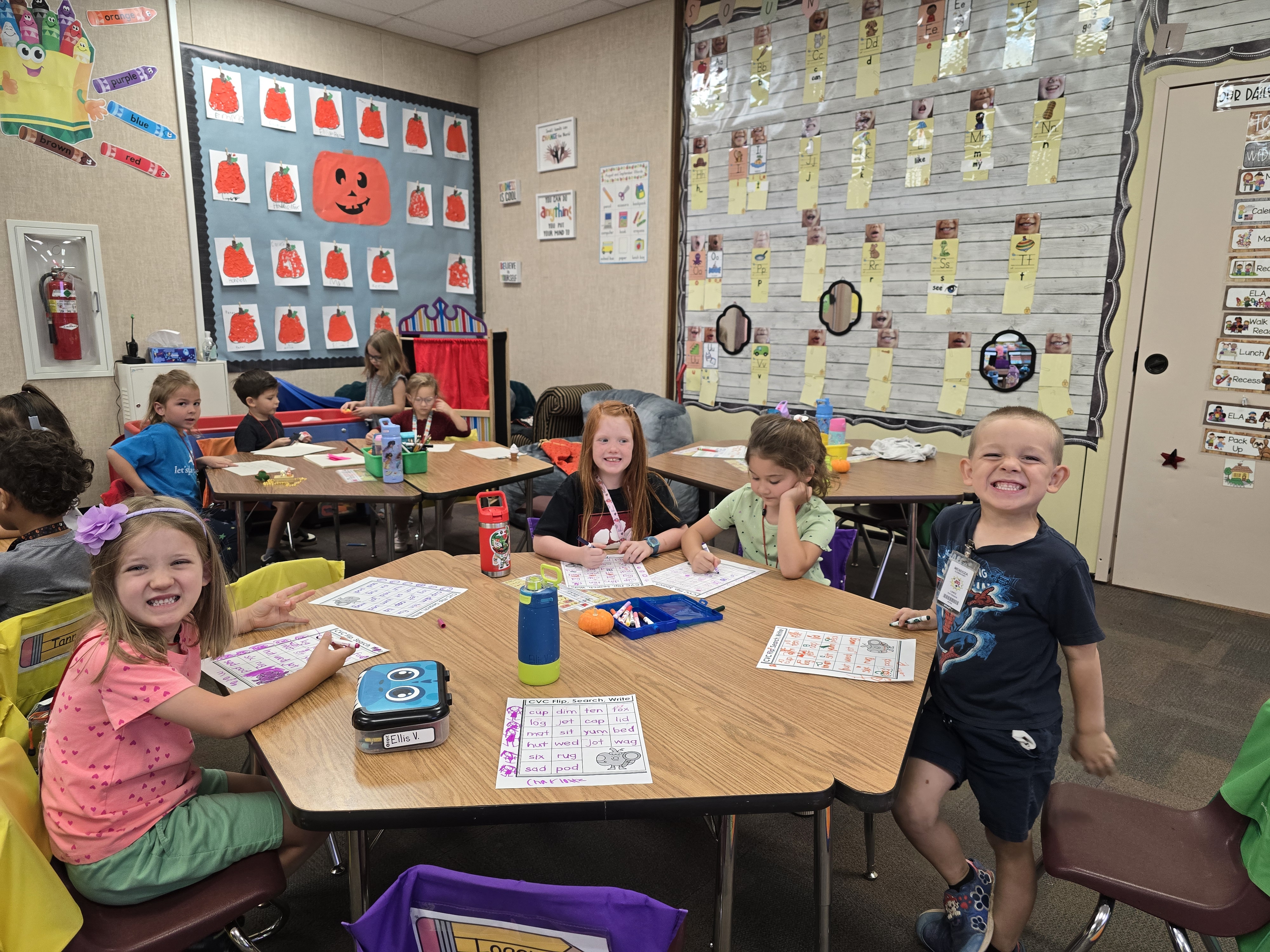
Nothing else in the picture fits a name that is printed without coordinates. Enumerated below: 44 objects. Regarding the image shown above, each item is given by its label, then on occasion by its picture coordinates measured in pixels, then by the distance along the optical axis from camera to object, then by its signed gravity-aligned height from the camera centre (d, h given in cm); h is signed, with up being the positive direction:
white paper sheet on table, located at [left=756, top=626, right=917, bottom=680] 148 -62
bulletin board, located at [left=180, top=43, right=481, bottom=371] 534 +92
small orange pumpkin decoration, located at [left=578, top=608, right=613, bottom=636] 163 -59
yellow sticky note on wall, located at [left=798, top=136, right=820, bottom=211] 472 +96
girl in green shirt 201 -43
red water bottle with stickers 197 -51
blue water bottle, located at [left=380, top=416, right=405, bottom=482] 327 -49
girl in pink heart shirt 121 -62
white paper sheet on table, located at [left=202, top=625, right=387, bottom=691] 141 -61
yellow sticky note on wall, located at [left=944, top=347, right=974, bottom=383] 432 -16
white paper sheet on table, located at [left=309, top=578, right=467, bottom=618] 177 -61
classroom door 352 -28
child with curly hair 189 -49
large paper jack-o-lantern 581 +104
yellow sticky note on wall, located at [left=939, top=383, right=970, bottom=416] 436 -34
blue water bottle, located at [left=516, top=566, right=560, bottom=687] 136 -52
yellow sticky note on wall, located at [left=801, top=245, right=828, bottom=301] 480 +37
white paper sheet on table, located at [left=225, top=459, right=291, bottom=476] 340 -59
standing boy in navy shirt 144 -63
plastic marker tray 165 -60
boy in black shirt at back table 412 -49
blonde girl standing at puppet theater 495 -27
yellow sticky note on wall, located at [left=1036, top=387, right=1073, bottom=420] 404 -34
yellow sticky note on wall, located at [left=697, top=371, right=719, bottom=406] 545 -36
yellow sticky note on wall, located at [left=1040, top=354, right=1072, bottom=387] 400 -17
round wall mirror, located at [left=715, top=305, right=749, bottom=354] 524 +3
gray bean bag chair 448 -59
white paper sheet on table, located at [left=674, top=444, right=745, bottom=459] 376 -57
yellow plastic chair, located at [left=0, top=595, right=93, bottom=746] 145 -60
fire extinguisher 468 +10
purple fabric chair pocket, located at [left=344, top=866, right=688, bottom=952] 80 -59
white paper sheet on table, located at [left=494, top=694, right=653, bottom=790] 113 -62
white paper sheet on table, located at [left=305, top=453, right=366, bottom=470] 362 -60
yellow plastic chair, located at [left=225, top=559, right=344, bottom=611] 182 -59
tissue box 501 -15
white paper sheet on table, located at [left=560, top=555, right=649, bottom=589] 194 -60
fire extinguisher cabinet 464 +18
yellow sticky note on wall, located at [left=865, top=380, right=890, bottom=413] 466 -36
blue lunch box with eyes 118 -57
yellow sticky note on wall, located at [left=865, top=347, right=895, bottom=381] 462 -16
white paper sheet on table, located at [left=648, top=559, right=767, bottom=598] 192 -61
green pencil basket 334 -55
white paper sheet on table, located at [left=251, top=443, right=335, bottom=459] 390 -59
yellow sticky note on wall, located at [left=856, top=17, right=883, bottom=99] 440 +152
